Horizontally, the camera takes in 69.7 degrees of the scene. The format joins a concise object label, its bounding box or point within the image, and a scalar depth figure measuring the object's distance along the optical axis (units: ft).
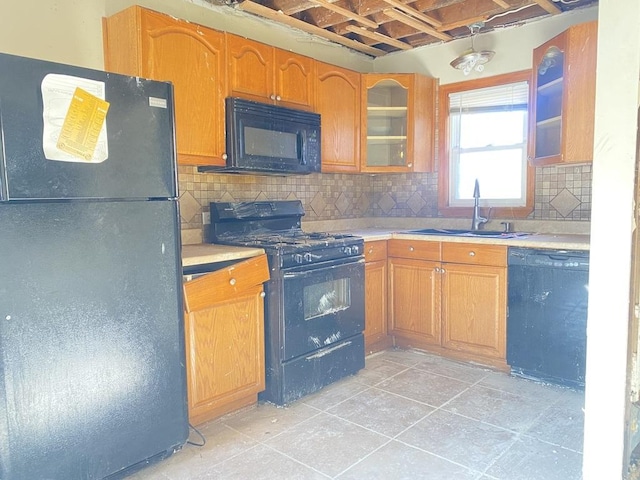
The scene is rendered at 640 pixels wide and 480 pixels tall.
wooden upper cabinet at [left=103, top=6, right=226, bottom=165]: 7.44
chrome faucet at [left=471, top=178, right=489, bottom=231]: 11.28
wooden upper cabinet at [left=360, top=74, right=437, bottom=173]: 11.76
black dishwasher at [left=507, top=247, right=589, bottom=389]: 8.50
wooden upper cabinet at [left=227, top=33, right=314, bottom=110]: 8.65
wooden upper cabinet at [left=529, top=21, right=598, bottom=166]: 8.48
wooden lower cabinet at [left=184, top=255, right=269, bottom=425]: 7.16
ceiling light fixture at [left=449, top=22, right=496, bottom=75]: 10.39
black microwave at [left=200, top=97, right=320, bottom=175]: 8.59
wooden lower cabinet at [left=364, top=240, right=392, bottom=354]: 10.66
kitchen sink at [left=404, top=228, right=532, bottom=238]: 10.21
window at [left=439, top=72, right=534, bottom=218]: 11.10
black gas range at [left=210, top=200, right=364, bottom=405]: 8.21
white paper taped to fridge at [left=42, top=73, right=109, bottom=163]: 5.06
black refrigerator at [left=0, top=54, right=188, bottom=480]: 4.97
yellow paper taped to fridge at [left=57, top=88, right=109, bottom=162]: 5.18
